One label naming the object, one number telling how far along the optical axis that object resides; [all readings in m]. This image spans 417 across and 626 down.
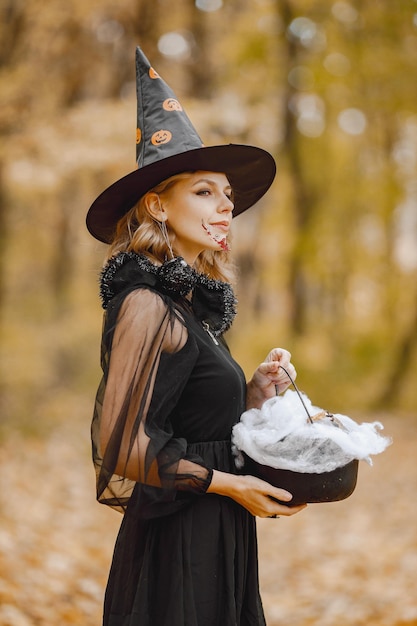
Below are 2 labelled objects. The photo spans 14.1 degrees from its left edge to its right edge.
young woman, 3.16
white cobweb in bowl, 3.15
